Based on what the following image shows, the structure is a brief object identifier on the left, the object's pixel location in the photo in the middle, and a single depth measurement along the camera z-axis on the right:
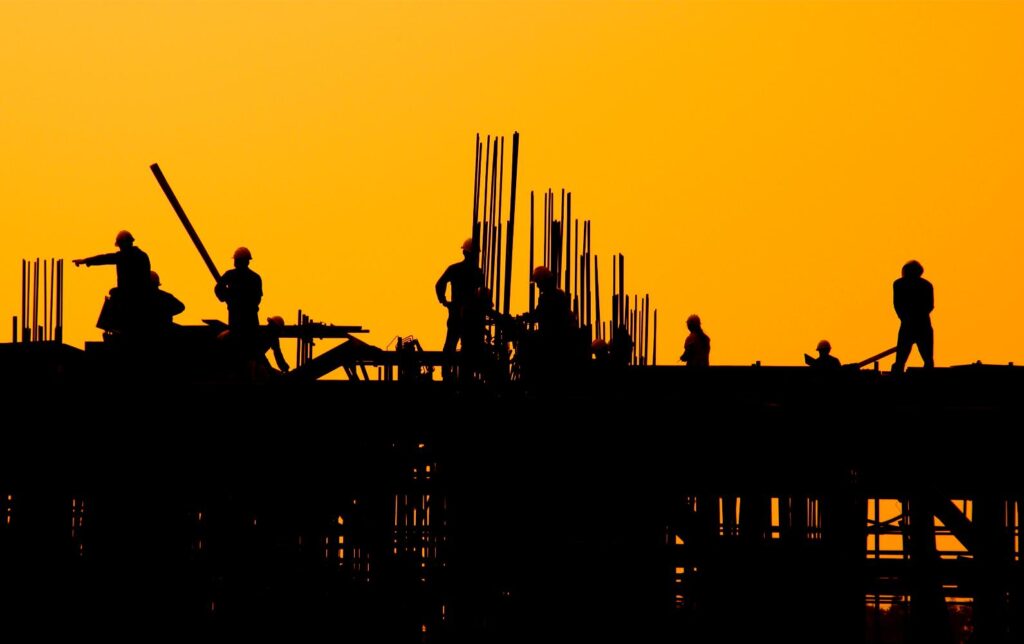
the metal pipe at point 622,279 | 37.67
